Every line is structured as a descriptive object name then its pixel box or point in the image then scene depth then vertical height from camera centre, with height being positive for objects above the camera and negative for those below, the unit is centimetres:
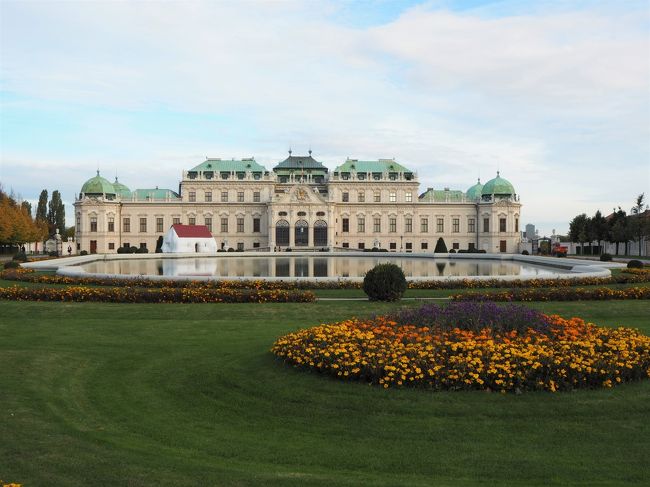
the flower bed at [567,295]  2430 -190
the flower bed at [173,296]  2391 -192
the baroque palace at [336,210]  9588 +605
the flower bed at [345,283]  2831 -172
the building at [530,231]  14874 +404
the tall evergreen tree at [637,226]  7344 +259
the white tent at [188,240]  7475 +90
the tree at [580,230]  8612 +268
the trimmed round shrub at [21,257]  5131 -84
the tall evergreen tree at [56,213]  11031 +626
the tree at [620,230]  7550 +221
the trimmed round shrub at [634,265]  3978 -115
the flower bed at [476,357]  1001 -190
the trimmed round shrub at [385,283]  2320 -136
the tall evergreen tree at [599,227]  8206 +277
